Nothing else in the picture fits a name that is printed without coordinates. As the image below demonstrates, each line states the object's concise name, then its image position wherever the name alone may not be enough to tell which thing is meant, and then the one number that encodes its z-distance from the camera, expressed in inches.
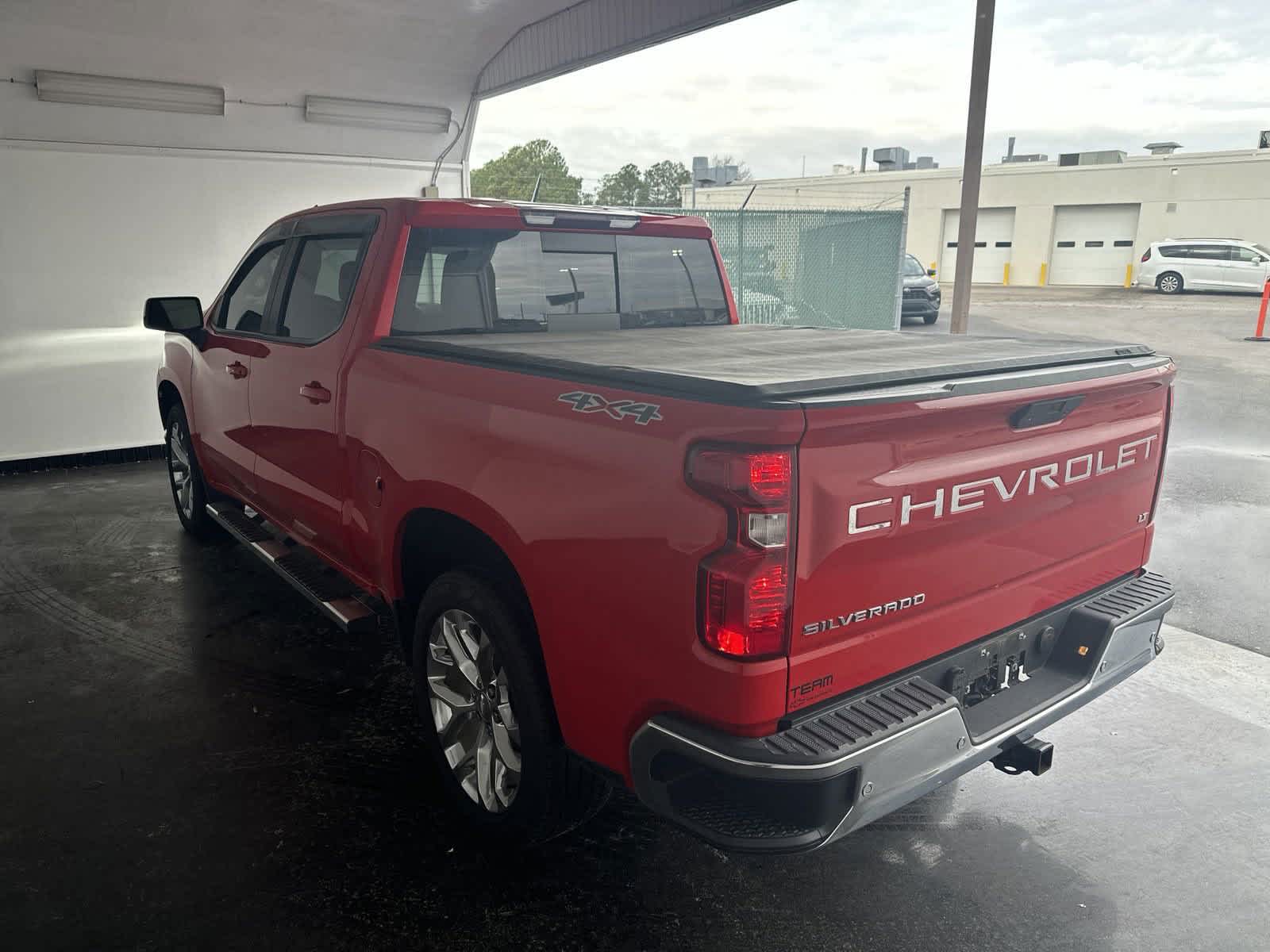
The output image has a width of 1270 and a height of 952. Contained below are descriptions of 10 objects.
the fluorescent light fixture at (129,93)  305.6
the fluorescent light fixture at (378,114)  361.4
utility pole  272.1
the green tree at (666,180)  3090.6
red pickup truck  82.1
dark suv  797.9
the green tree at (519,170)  2546.8
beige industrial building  1422.2
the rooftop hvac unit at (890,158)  1766.7
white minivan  1088.2
